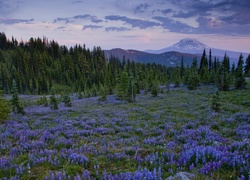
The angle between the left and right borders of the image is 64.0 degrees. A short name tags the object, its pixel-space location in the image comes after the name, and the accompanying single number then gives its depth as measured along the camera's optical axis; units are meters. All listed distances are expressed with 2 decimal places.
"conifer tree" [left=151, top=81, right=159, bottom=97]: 47.25
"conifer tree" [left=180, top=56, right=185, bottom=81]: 99.00
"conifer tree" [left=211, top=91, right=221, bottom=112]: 22.22
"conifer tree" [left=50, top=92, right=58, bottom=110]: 31.51
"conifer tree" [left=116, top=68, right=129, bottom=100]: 44.93
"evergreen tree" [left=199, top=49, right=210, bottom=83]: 70.94
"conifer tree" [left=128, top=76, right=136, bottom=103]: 40.78
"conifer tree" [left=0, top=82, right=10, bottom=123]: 17.55
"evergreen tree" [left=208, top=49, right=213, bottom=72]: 106.56
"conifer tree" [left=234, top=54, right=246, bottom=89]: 51.00
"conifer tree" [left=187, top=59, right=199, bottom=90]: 58.12
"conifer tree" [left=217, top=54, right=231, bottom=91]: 51.34
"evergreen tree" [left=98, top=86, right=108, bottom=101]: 45.87
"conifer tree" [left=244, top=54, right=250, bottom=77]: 88.25
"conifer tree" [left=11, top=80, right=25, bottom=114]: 25.31
